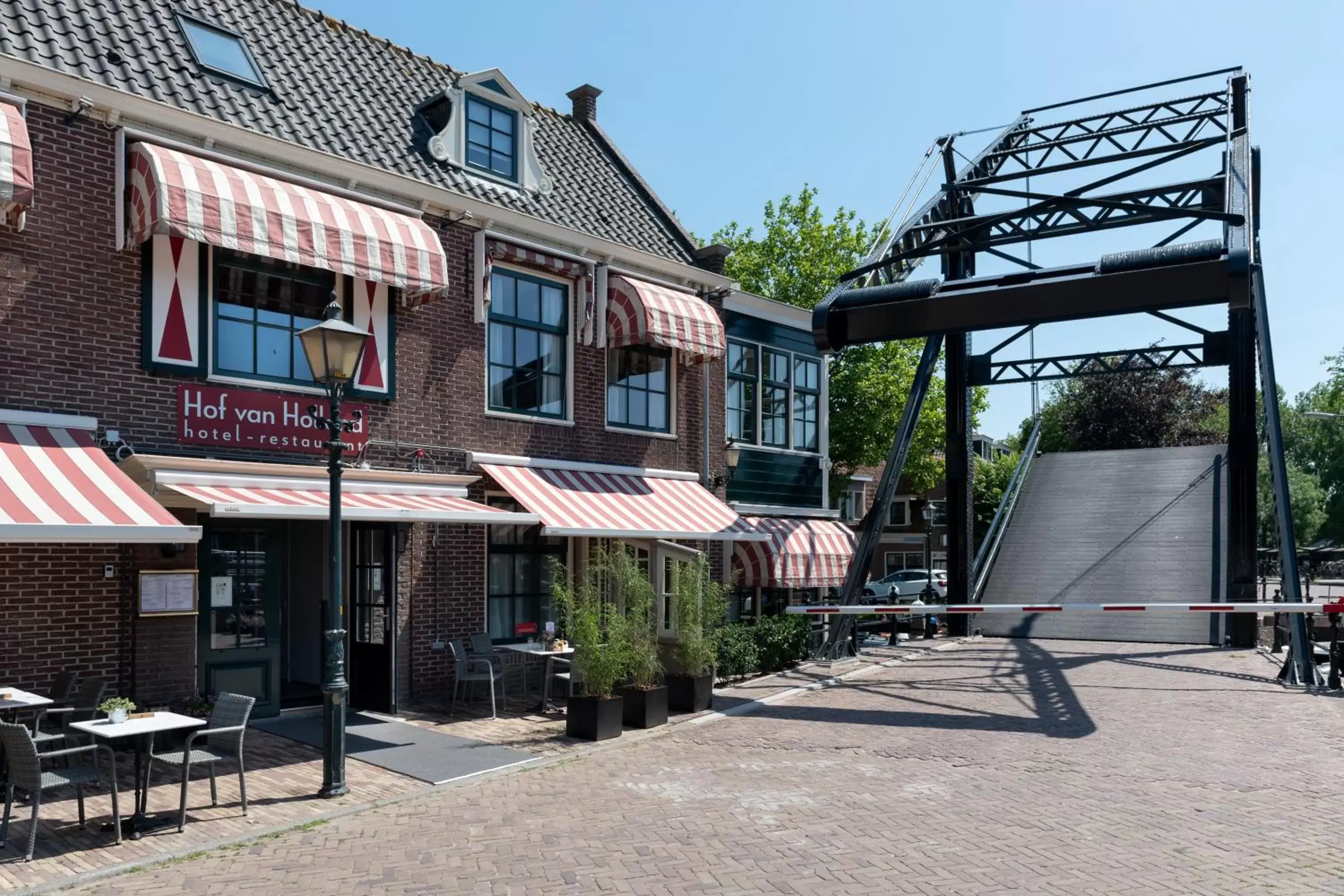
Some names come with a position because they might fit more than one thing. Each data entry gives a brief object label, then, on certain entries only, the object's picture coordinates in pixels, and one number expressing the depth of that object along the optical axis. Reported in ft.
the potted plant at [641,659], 37.14
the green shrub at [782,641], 51.34
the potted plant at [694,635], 40.22
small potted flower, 24.54
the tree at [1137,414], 139.54
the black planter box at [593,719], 35.40
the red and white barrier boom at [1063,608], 44.96
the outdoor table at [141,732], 23.72
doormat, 31.19
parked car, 122.11
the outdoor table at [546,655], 40.86
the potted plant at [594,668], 35.40
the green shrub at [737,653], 48.32
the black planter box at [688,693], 40.65
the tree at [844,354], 98.37
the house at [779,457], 57.16
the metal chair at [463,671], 39.81
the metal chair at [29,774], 22.54
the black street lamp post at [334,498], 27.61
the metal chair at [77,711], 28.86
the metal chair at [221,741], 24.95
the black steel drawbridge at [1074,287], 44.32
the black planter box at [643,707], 37.52
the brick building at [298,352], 32.48
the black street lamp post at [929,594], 68.74
